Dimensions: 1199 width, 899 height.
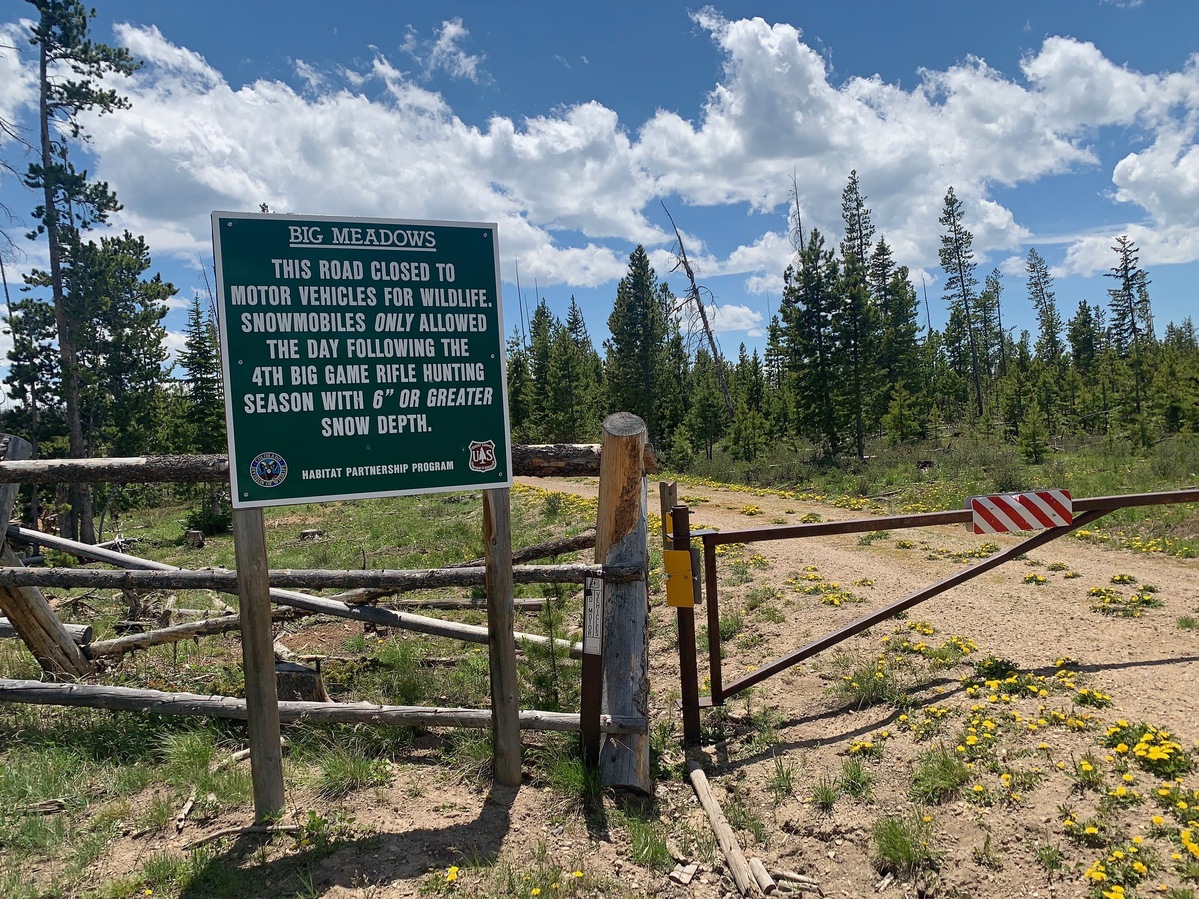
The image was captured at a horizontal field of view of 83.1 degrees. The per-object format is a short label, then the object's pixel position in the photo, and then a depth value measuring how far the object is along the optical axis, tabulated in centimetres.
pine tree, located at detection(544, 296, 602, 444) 4334
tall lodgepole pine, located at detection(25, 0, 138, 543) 2352
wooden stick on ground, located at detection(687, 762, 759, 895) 337
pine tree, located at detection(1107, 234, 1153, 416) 5725
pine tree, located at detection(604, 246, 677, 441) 4194
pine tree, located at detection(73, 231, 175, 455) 3025
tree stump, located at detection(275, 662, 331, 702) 479
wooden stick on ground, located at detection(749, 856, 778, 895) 334
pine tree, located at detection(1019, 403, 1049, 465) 2342
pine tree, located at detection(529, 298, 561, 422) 4694
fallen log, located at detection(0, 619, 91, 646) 571
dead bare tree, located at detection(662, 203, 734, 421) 3384
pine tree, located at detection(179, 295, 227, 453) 3284
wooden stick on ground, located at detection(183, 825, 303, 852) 351
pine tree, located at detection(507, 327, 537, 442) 4644
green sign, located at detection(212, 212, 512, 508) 338
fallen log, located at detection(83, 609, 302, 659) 590
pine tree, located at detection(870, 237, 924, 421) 3925
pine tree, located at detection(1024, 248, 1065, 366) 7550
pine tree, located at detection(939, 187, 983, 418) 5647
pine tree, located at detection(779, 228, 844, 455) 2859
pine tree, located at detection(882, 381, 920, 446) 3008
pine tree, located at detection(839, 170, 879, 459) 2795
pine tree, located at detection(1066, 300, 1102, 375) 6300
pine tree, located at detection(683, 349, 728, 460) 4041
